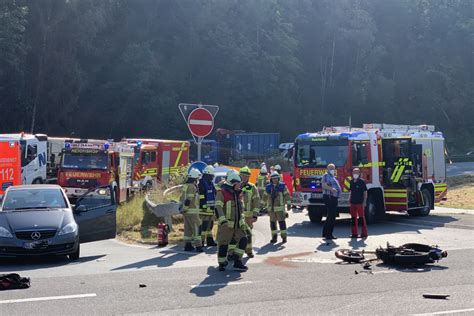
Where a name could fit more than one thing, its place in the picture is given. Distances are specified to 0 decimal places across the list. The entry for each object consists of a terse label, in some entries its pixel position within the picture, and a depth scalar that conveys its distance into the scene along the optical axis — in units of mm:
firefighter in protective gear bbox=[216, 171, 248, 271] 11086
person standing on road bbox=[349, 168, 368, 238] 16391
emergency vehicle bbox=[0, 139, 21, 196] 24703
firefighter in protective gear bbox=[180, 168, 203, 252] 13719
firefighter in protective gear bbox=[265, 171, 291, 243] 15320
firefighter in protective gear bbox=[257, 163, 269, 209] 19484
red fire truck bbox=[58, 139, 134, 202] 23047
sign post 14906
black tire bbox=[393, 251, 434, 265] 11305
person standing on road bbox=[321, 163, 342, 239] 15791
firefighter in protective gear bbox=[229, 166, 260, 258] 12570
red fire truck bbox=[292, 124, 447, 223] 18984
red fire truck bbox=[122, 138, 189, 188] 29047
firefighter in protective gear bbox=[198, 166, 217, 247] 13977
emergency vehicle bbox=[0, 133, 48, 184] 25719
